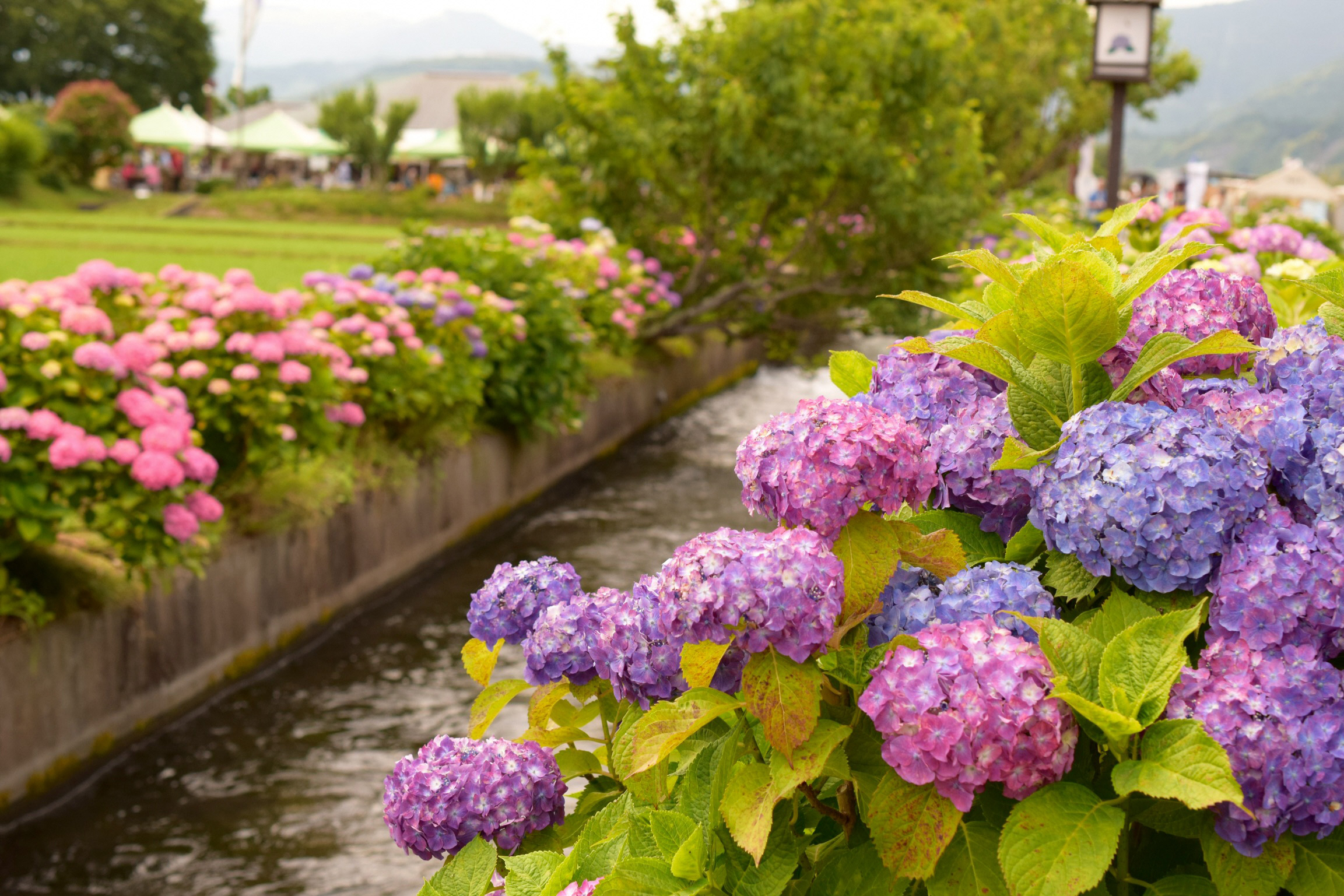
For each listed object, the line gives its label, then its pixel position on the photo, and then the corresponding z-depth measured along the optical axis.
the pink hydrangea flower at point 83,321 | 4.60
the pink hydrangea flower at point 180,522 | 4.71
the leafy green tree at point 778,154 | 10.62
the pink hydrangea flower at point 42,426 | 4.29
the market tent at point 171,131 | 42.78
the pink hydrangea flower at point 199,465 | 4.70
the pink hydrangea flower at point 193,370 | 5.24
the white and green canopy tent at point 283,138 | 44.25
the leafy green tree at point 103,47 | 64.81
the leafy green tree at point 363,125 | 44.44
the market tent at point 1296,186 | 31.73
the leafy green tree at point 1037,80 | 22.23
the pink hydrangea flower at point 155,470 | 4.48
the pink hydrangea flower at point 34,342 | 4.39
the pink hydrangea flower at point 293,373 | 5.46
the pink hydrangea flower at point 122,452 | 4.47
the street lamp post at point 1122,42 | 8.48
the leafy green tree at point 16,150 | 34.22
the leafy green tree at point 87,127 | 41.75
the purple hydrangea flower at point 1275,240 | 4.16
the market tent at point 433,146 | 48.59
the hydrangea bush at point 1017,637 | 0.98
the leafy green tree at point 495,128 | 46.22
